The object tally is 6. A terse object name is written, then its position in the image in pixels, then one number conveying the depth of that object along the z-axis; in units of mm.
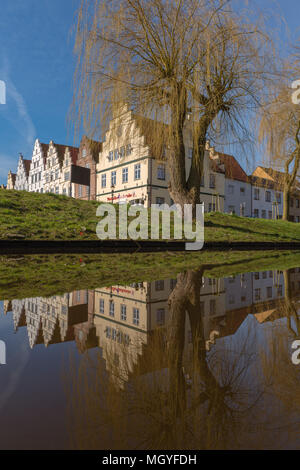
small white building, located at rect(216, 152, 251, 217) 37844
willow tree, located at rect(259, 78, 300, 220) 11398
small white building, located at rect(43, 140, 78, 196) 42125
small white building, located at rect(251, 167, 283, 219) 41281
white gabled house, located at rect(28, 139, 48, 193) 49469
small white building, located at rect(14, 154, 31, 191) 55875
